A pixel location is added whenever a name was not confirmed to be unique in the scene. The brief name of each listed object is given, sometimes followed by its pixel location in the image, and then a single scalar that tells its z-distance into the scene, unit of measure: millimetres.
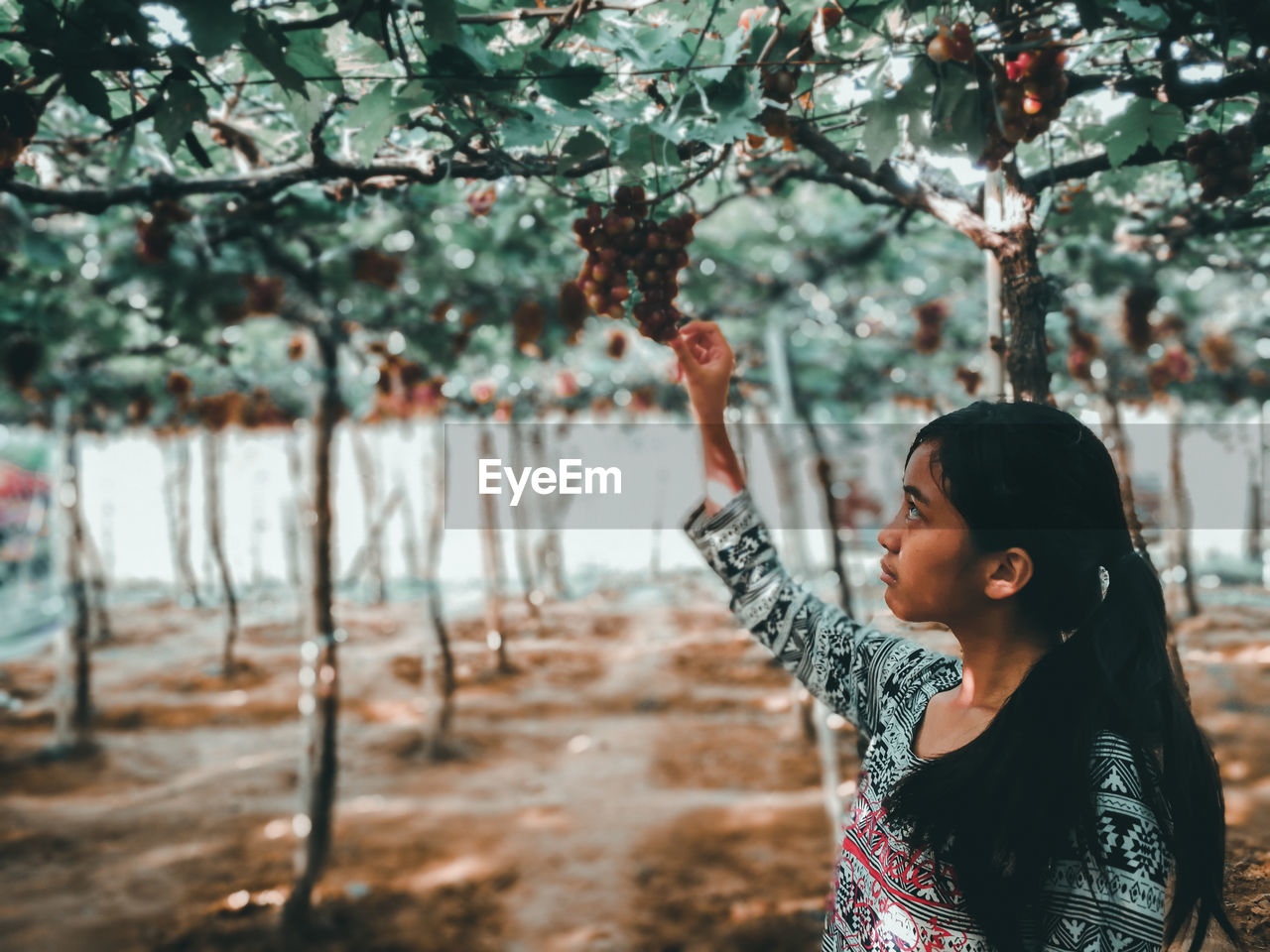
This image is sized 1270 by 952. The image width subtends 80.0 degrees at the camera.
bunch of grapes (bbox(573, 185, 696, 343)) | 1461
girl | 864
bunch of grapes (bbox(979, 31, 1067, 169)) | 1263
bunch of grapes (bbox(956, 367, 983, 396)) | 2203
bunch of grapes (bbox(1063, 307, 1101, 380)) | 4313
